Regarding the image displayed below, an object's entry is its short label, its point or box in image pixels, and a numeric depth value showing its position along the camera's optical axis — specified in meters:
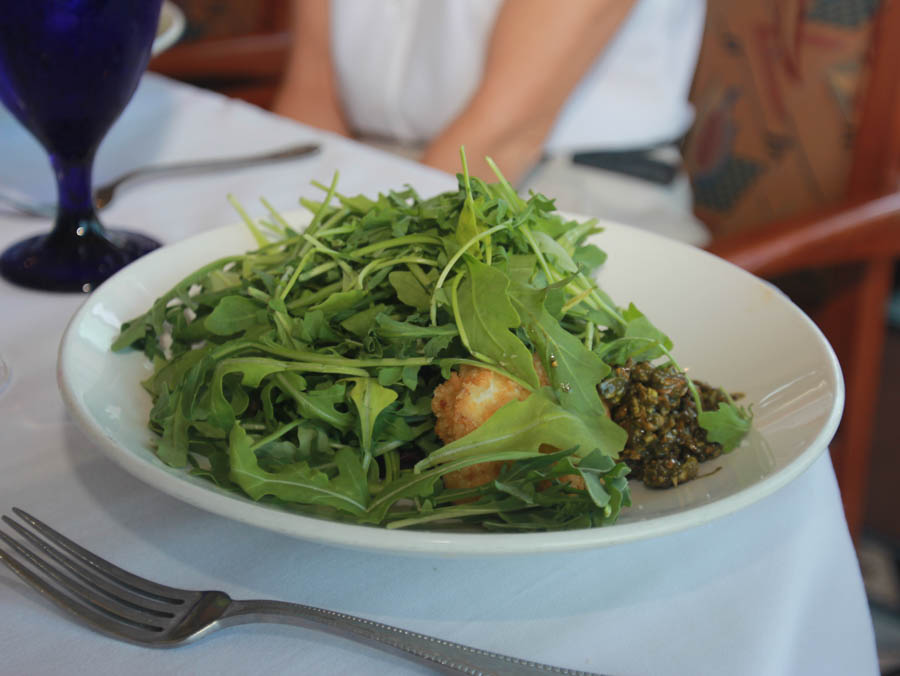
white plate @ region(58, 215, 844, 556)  0.43
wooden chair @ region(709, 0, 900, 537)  1.26
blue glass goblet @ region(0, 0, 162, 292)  0.77
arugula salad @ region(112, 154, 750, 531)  0.49
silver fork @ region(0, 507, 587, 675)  0.44
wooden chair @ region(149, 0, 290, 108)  2.29
